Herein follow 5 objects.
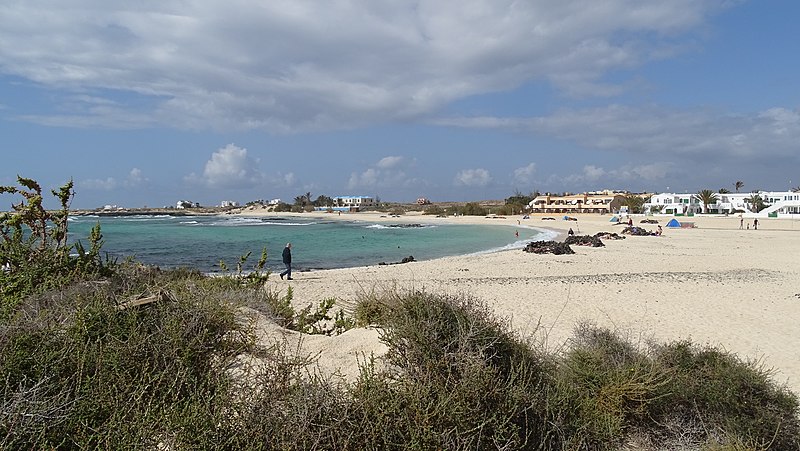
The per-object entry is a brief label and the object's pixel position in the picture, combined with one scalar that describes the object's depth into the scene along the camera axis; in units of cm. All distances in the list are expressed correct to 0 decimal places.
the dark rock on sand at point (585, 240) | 3149
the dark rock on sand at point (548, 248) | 2705
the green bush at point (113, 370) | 279
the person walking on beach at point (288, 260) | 1800
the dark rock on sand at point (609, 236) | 3706
